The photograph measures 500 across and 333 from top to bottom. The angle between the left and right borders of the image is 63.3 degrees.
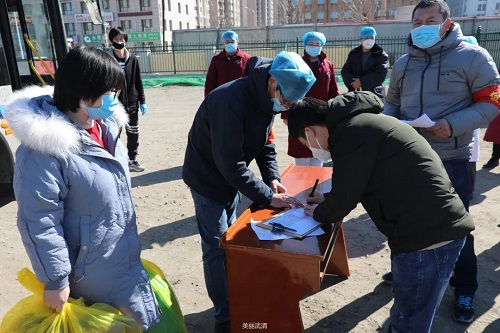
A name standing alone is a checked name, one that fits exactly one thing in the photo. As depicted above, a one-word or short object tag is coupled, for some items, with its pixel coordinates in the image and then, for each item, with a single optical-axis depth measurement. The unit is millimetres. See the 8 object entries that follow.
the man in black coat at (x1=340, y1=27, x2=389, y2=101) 5434
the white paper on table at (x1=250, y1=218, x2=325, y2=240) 2016
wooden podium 1924
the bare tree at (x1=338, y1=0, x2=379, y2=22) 34062
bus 4352
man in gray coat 2312
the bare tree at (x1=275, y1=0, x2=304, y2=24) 35500
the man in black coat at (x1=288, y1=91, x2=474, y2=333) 1632
